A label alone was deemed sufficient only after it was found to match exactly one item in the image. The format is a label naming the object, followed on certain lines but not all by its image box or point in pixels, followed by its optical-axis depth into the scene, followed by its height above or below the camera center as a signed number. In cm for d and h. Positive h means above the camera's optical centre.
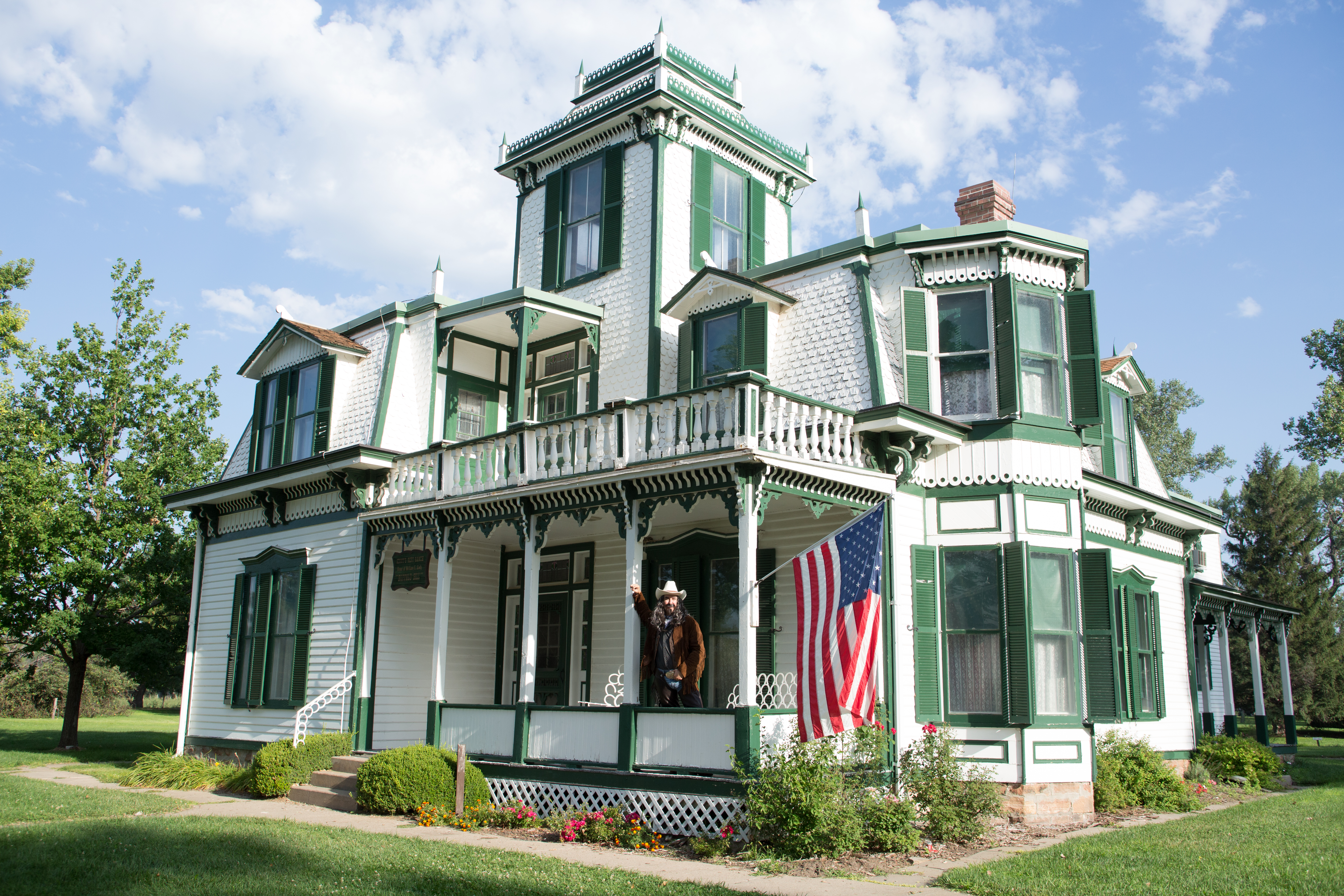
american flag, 1027 +36
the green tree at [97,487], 2197 +369
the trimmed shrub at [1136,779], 1327 -151
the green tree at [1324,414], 3266 +836
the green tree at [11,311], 2377 +827
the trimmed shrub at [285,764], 1502 -165
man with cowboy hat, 1231 +11
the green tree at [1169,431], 4431 +1038
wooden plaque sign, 1608 +136
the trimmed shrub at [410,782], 1288 -162
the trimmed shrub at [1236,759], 1670 -149
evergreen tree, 3750 +367
